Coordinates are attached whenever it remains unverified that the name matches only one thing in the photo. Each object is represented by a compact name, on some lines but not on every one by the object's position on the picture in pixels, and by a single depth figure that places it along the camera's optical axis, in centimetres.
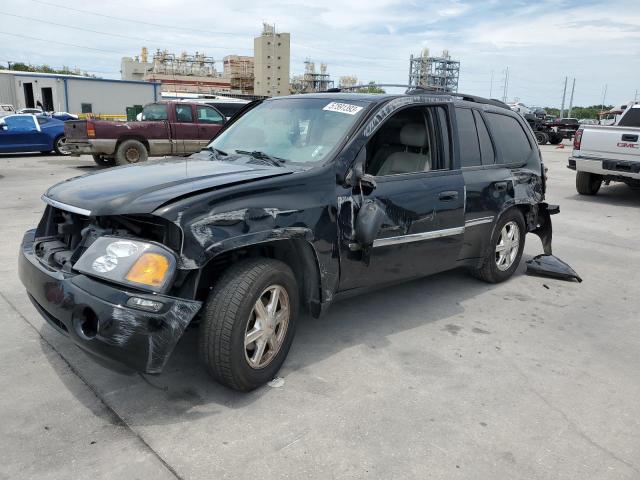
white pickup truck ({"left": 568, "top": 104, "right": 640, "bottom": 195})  972
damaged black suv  271
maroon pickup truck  1333
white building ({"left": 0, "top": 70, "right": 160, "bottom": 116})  2842
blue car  1550
